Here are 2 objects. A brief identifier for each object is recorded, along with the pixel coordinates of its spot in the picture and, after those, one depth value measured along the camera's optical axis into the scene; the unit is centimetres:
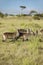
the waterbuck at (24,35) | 1007
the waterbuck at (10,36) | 960
